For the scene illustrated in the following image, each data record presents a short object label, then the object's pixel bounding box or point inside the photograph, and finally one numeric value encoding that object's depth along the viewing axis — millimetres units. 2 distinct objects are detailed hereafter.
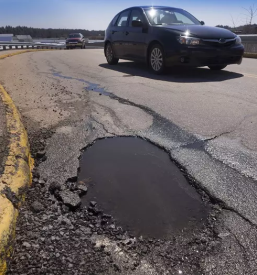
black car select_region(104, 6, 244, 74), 6938
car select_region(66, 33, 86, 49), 32250
